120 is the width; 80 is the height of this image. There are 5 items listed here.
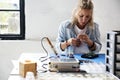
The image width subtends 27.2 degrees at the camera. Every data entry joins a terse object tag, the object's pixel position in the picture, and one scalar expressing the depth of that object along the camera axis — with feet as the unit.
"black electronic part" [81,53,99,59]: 7.99
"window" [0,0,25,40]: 11.89
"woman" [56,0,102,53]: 8.55
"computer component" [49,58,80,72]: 6.13
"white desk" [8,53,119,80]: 5.58
